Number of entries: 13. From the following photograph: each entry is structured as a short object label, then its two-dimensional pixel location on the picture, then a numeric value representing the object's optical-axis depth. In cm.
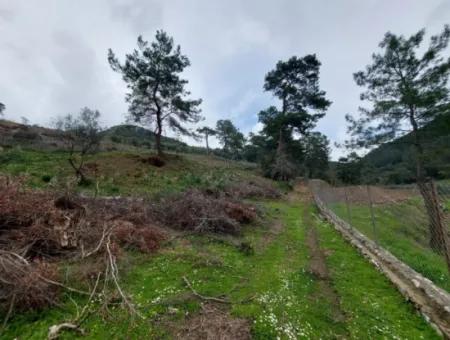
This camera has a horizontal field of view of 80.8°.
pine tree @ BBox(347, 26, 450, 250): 977
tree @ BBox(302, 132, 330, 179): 4380
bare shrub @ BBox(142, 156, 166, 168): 1886
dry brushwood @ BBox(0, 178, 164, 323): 353
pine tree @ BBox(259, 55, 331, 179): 2422
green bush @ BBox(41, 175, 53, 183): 1207
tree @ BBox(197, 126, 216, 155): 5503
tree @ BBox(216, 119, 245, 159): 5347
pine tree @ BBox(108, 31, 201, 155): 1946
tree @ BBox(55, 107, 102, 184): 1499
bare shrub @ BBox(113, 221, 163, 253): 575
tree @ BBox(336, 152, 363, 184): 3709
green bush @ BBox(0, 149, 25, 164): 1512
